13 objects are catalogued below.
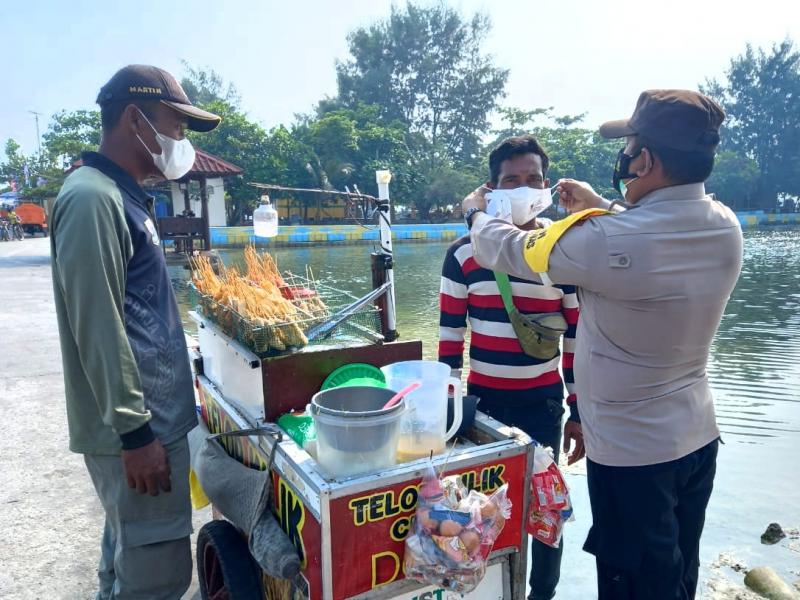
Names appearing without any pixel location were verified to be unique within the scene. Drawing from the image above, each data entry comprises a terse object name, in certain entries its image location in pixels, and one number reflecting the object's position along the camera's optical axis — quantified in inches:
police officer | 66.5
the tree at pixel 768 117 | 2225.6
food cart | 60.3
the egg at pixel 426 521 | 59.3
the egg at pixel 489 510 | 60.7
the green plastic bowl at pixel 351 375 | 80.4
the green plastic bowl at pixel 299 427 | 72.6
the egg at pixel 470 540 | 58.3
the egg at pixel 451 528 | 58.5
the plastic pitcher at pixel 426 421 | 67.9
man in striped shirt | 97.9
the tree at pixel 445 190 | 1574.8
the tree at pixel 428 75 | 2106.3
